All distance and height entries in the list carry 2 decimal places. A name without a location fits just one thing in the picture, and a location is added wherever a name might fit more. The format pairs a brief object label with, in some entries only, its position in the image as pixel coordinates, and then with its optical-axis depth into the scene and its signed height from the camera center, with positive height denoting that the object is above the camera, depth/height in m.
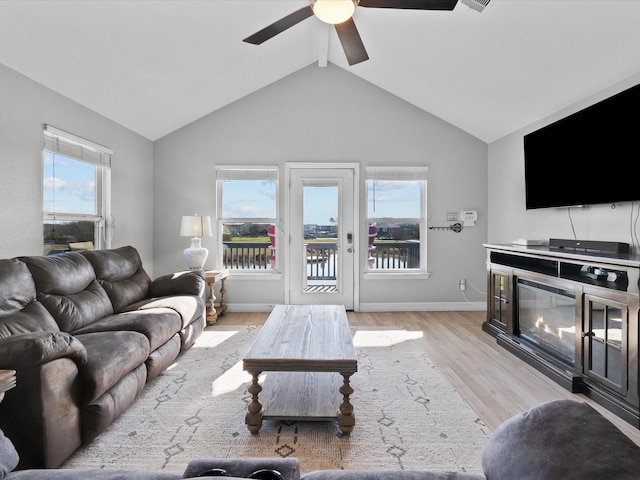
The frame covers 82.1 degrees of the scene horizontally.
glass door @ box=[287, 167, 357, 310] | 5.02 +0.00
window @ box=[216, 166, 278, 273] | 5.07 +0.23
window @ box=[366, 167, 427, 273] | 5.04 +0.25
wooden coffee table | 2.04 -0.74
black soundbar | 2.78 -0.07
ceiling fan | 2.17 +1.43
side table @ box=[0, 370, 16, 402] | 1.41 -0.56
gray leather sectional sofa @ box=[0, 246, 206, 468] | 1.63 -0.63
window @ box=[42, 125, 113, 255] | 3.21 +0.44
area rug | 1.87 -1.12
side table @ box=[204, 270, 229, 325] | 4.34 -0.73
